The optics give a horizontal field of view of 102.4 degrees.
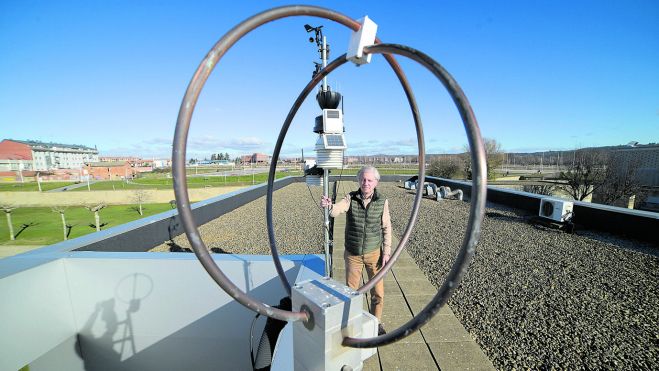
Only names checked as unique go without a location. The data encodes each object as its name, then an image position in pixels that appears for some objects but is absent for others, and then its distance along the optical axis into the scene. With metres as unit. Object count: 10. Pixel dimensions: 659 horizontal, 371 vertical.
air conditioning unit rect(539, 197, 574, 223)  9.84
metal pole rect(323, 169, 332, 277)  3.16
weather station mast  3.24
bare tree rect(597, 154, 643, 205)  27.22
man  3.47
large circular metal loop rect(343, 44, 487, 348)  0.86
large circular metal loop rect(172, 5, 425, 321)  0.96
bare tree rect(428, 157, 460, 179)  39.81
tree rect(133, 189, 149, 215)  32.61
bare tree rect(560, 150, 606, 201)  28.91
